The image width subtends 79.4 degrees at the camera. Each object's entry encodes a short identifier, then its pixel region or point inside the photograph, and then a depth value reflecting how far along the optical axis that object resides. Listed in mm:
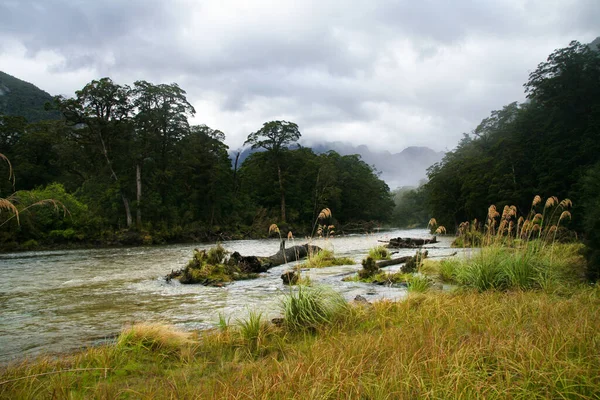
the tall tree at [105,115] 34375
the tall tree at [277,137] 57906
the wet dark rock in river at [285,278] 10308
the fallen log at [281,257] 14617
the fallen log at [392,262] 13343
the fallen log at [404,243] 23719
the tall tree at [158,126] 37438
